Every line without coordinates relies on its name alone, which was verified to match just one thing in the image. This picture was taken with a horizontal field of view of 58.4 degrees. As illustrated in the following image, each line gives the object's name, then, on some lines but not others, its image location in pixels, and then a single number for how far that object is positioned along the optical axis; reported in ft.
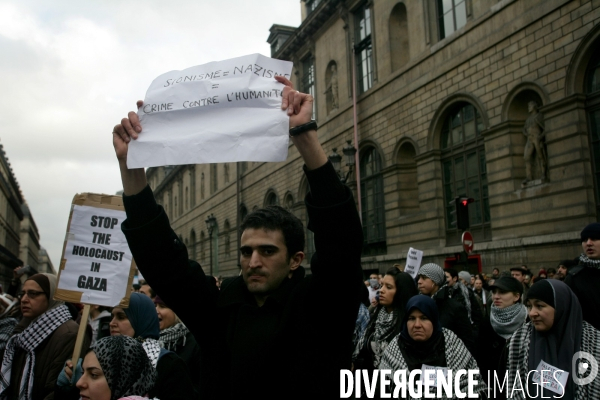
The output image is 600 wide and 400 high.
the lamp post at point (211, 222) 110.93
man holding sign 5.82
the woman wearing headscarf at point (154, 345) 9.48
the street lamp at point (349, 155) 53.42
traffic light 38.81
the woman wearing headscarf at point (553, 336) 11.65
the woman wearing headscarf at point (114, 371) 8.33
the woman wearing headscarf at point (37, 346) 12.35
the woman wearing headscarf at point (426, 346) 13.14
